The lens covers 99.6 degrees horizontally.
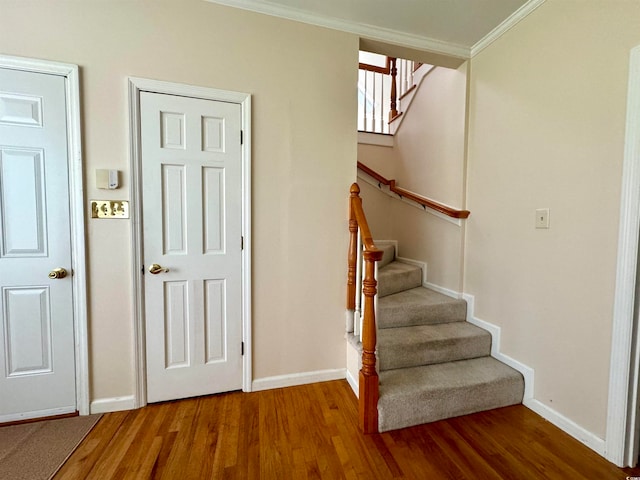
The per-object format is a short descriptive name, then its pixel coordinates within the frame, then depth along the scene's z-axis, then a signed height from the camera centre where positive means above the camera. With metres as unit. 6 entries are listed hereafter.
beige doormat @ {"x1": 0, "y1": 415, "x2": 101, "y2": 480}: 1.29 -1.19
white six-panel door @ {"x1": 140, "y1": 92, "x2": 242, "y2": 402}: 1.71 -0.14
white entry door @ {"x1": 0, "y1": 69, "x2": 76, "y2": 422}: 1.53 -0.17
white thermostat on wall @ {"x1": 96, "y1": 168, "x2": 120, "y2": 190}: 1.62 +0.26
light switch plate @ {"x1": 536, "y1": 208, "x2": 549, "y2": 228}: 1.67 +0.05
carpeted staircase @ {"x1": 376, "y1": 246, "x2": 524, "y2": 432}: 1.61 -0.98
